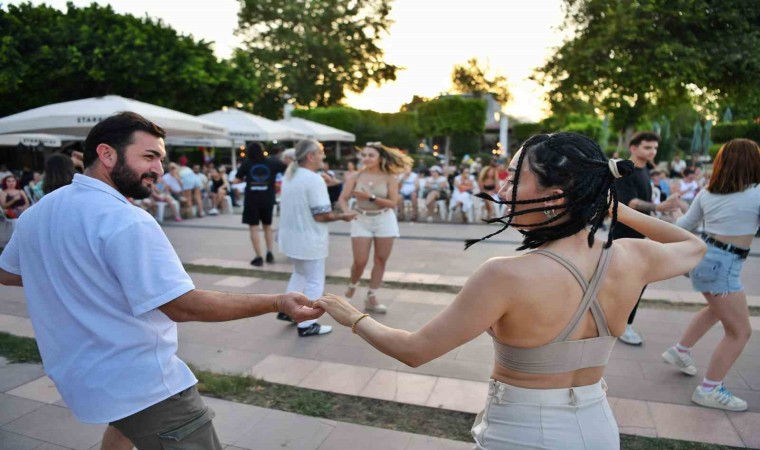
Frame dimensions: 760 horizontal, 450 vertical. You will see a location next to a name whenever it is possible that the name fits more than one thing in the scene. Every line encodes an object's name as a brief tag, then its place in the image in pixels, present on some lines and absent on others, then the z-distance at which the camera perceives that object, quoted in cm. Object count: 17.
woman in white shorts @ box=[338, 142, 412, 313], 555
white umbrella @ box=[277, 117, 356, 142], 1797
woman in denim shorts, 353
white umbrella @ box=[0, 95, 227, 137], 882
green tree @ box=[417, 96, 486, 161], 3650
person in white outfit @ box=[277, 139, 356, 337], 499
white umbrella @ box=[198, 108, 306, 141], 1419
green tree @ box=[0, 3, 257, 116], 1762
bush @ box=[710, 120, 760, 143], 3300
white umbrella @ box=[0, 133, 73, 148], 1421
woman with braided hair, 149
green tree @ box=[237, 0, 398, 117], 3894
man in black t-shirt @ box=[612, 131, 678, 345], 458
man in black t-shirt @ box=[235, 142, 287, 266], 812
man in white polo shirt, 174
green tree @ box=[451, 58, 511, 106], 6475
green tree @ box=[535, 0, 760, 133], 1727
